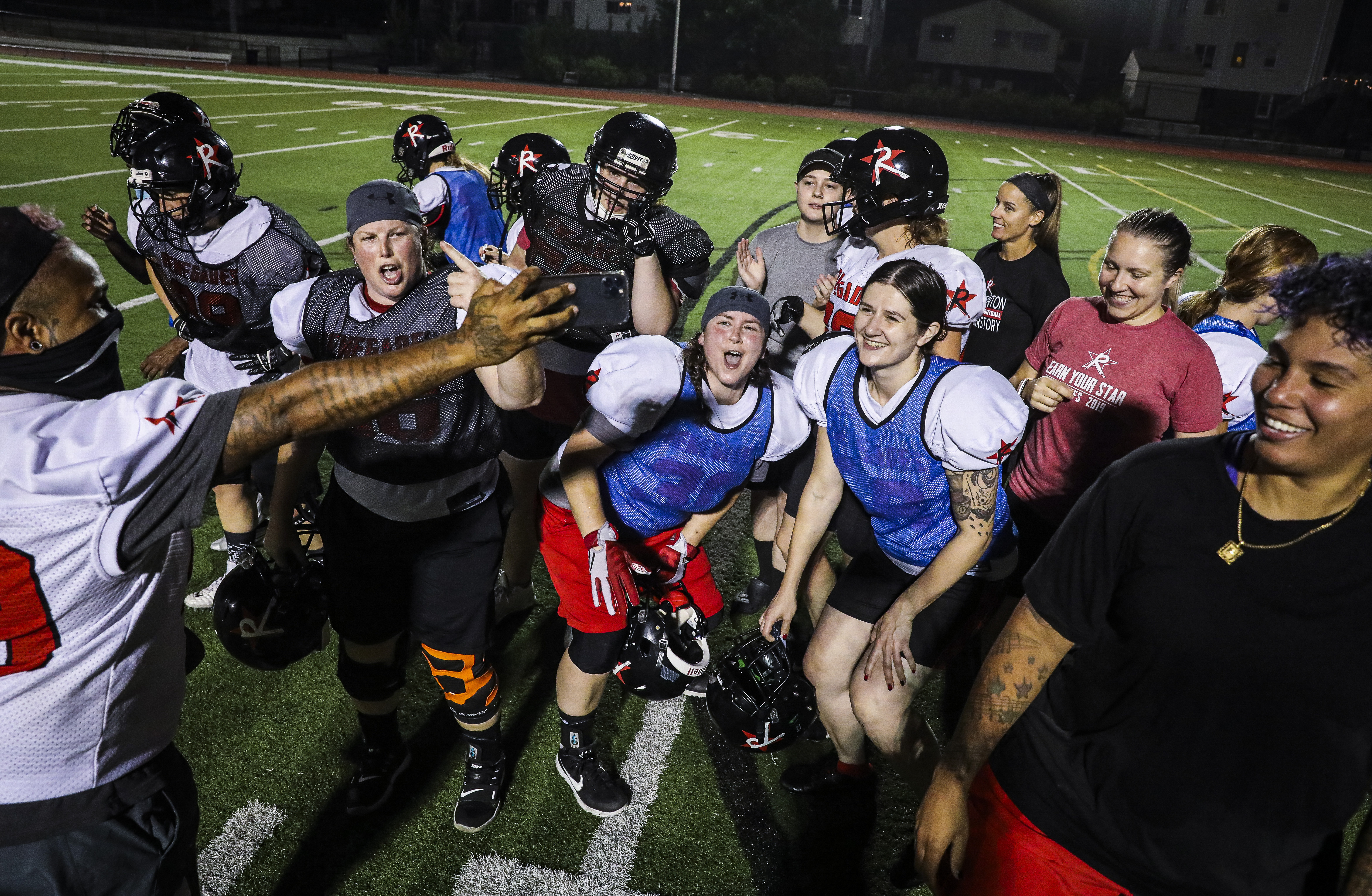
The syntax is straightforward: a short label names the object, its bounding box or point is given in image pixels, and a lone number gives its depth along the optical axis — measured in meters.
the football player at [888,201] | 4.11
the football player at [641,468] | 3.16
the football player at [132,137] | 4.34
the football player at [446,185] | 5.82
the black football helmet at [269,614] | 2.98
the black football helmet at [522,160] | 6.05
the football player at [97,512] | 1.59
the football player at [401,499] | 2.96
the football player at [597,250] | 4.13
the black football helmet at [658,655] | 3.19
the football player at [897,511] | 2.89
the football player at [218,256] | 3.96
